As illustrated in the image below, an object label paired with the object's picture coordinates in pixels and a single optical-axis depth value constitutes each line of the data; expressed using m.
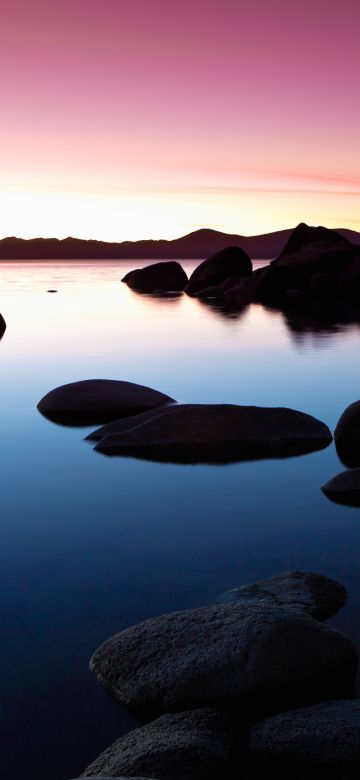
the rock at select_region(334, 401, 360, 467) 9.89
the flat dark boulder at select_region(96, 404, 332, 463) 9.77
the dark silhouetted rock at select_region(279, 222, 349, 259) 56.59
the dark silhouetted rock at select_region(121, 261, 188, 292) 62.03
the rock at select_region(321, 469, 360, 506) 7.86
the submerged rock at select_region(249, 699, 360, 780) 3.58
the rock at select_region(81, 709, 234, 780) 3.55
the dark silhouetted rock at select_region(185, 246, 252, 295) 55.75
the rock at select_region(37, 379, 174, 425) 11.89
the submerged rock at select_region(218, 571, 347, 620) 5.23
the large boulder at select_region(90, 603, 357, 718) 4.09
